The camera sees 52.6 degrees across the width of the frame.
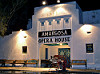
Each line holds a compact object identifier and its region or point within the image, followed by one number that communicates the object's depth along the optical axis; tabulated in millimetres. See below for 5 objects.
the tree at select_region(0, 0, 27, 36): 14710
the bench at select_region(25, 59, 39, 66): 13496
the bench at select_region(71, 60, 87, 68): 11885
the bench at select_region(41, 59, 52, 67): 13478
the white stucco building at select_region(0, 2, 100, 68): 12004
